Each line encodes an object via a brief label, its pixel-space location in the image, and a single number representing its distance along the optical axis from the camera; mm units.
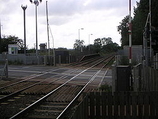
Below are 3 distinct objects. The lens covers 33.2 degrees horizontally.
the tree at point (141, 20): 39219
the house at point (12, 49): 48500
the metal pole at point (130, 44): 12411
